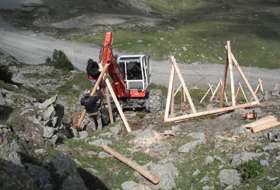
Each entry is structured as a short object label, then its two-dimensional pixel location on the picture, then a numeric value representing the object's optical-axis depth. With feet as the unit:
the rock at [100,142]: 29.22
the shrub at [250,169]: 18.22
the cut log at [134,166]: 20.02
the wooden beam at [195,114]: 31.32
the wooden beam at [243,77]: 32.86
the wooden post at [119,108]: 33.72
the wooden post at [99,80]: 31.91
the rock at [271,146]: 21.30
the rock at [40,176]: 16.26
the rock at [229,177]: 18.61
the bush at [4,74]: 49.90
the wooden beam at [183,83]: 32.33
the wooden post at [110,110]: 35.28
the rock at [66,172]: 17.17
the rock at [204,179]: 19.55
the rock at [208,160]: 21.94
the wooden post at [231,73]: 33.01
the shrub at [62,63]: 80.38
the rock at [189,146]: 25.00
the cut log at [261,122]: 26.27
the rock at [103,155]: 25.99
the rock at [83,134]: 31.44
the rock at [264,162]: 19.27
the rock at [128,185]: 19.89
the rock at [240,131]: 25.62
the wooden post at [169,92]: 31.86
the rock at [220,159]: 21.55
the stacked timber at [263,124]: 25.55
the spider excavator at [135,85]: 40.49
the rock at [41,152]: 21.39
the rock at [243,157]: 20.62
